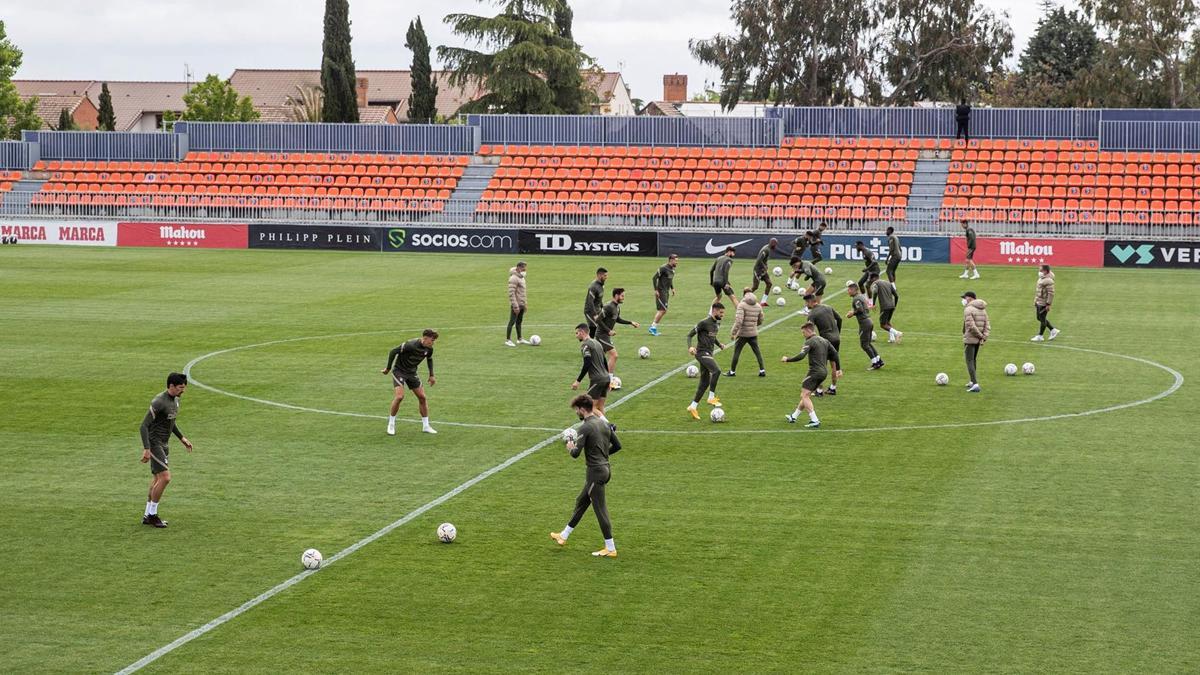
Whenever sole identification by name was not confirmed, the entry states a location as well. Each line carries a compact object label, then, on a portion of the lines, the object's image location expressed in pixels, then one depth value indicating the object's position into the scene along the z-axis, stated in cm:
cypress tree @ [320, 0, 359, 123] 9044
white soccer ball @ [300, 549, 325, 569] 1614
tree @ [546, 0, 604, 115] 8775
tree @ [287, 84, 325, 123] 11550
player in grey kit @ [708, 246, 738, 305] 3766
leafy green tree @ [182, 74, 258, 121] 11100
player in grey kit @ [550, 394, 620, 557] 1653
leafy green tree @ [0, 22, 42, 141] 9239
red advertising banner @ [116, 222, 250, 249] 6216
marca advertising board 6247
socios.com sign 5981
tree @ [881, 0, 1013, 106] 9081
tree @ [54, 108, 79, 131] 9928
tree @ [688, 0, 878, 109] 9188
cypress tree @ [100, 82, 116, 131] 10306
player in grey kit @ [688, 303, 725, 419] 2484
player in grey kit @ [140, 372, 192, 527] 1775
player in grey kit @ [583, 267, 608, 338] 2928
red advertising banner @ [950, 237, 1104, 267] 5350
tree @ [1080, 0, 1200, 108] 8844
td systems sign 5841
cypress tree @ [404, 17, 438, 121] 10381
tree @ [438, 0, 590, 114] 8656
